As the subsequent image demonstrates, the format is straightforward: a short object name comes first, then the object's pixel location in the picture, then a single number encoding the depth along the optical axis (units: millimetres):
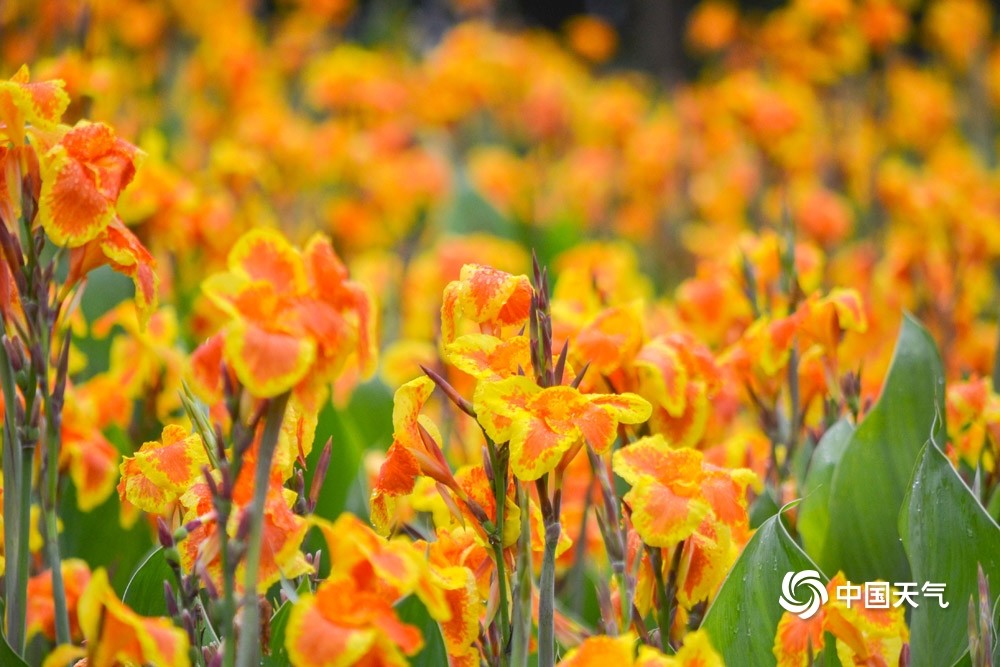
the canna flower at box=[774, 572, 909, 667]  2233
